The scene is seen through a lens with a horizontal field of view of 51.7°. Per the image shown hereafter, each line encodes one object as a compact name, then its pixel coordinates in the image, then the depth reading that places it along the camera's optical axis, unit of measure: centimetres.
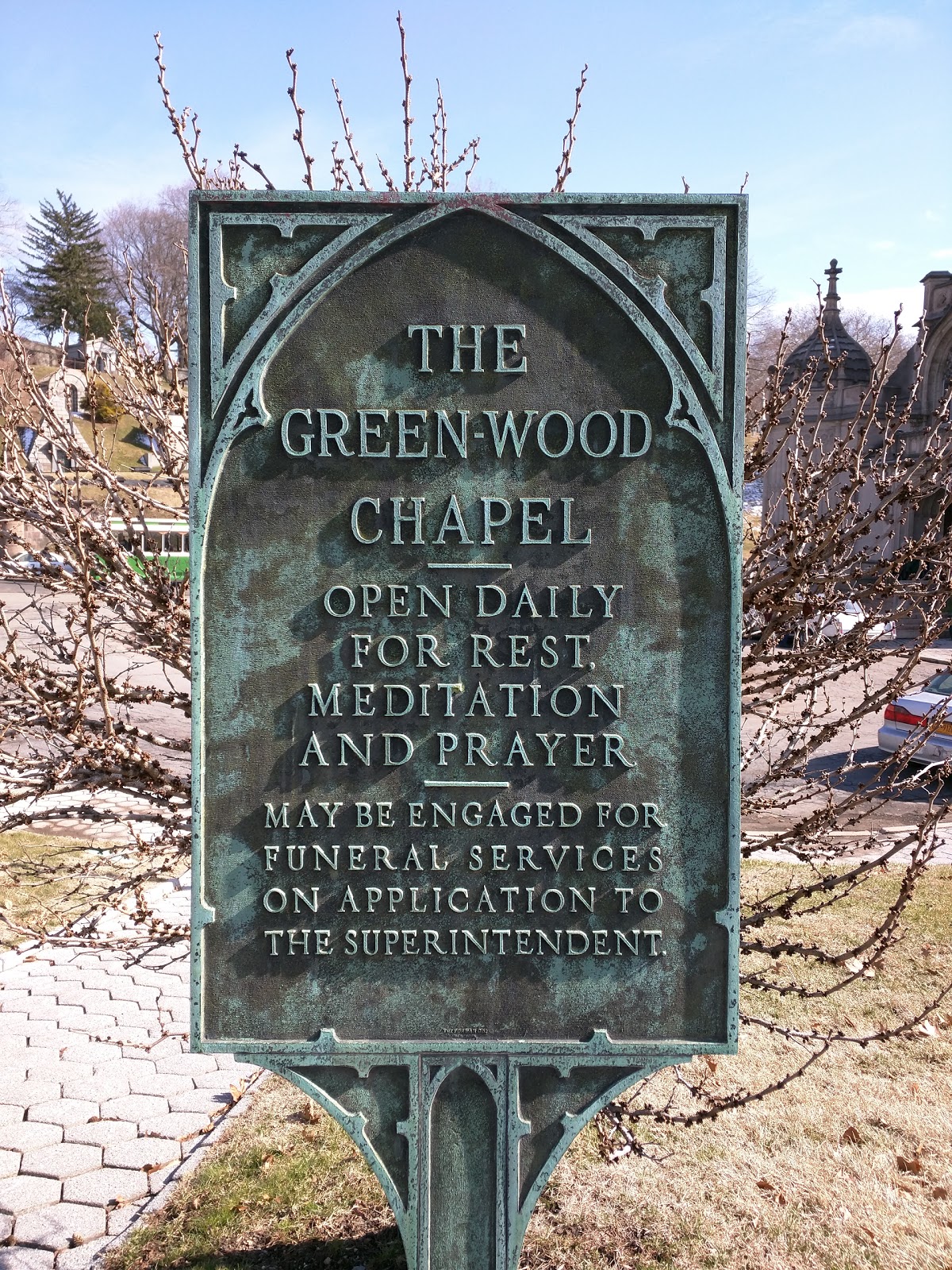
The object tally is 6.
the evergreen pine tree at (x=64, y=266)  5434
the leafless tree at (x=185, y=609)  347
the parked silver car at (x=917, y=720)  1062
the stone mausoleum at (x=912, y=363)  2611
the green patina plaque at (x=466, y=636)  258
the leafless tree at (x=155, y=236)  4024
